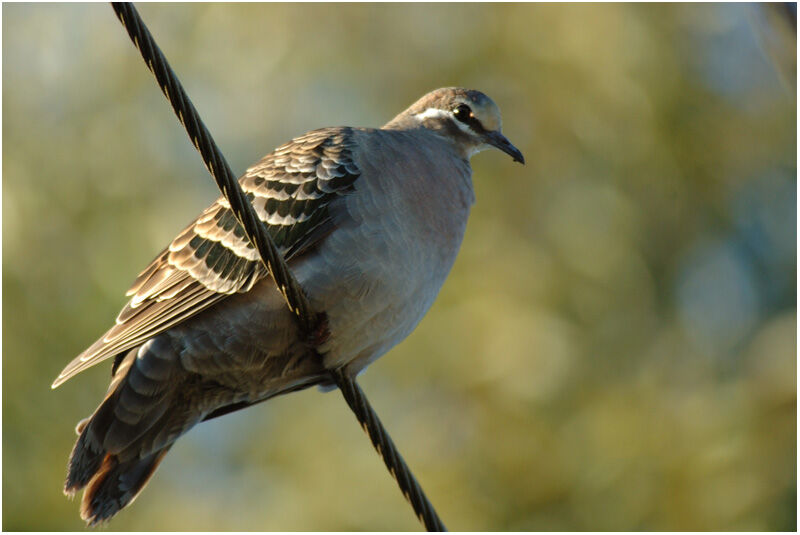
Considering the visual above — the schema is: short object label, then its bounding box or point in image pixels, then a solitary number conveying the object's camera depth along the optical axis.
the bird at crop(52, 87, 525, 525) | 7.21
